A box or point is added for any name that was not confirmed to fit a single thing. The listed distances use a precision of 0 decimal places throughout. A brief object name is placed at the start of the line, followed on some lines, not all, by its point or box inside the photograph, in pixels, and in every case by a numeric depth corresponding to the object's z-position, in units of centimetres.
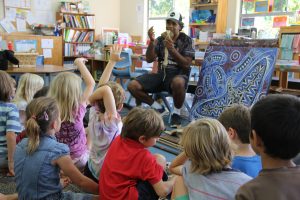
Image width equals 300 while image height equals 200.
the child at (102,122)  172
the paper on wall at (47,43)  631
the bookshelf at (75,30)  676
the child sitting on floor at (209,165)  107
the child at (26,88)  237
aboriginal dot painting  269
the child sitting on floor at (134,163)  138
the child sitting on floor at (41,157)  136
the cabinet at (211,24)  599
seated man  346
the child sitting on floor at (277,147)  80
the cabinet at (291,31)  497
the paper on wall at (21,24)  634
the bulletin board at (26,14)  618
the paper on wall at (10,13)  615
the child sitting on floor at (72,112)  193
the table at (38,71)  353
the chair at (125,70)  464
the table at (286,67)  274
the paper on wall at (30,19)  647
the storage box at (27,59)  411
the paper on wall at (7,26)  614
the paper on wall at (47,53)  641
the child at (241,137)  130
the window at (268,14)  544
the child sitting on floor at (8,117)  204
